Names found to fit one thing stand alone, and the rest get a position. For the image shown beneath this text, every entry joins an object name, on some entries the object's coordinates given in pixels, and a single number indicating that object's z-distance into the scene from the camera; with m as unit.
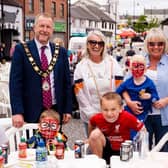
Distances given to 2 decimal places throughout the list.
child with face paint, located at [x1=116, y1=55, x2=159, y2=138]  4.25
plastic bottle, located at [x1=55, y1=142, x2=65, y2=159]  3.16
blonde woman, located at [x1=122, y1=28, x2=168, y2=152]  4.30
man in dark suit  4.04
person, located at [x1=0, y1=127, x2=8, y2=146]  3.54
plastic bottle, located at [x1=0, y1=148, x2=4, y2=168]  2.89
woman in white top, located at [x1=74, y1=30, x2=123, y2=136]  4.34
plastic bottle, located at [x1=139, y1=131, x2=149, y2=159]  3.22
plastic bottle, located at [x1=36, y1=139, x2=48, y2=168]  2.94
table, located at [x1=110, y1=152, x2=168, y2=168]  3.03
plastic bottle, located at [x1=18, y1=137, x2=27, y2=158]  3.23
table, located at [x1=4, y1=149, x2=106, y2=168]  3.00
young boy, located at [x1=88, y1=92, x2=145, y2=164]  3.76
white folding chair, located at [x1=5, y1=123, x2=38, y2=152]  4.12
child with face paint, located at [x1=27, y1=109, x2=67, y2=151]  3.56
